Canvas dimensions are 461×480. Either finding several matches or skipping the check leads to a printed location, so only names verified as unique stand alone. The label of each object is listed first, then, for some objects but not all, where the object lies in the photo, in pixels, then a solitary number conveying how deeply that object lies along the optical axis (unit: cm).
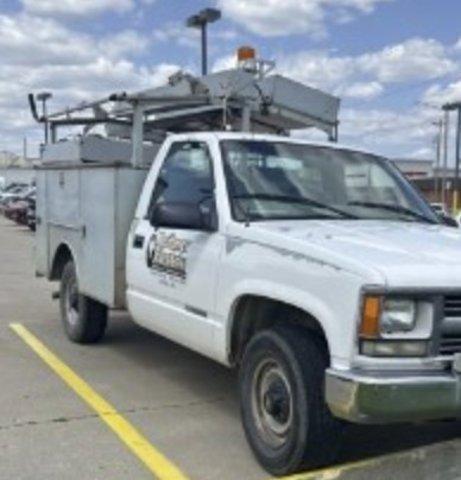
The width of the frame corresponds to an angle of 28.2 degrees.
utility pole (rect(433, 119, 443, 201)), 6550
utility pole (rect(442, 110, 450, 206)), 5622
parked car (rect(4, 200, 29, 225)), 3400
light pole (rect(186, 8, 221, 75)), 1941
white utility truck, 449
